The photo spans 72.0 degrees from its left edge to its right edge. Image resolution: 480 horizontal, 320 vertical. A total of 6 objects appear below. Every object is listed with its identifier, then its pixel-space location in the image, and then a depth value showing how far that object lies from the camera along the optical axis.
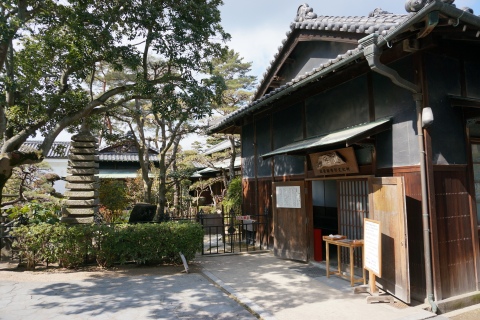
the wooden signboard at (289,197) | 9.34
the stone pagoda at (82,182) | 9.70
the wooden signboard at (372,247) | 6.02
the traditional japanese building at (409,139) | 5.84
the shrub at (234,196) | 14.59
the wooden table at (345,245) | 6.91
